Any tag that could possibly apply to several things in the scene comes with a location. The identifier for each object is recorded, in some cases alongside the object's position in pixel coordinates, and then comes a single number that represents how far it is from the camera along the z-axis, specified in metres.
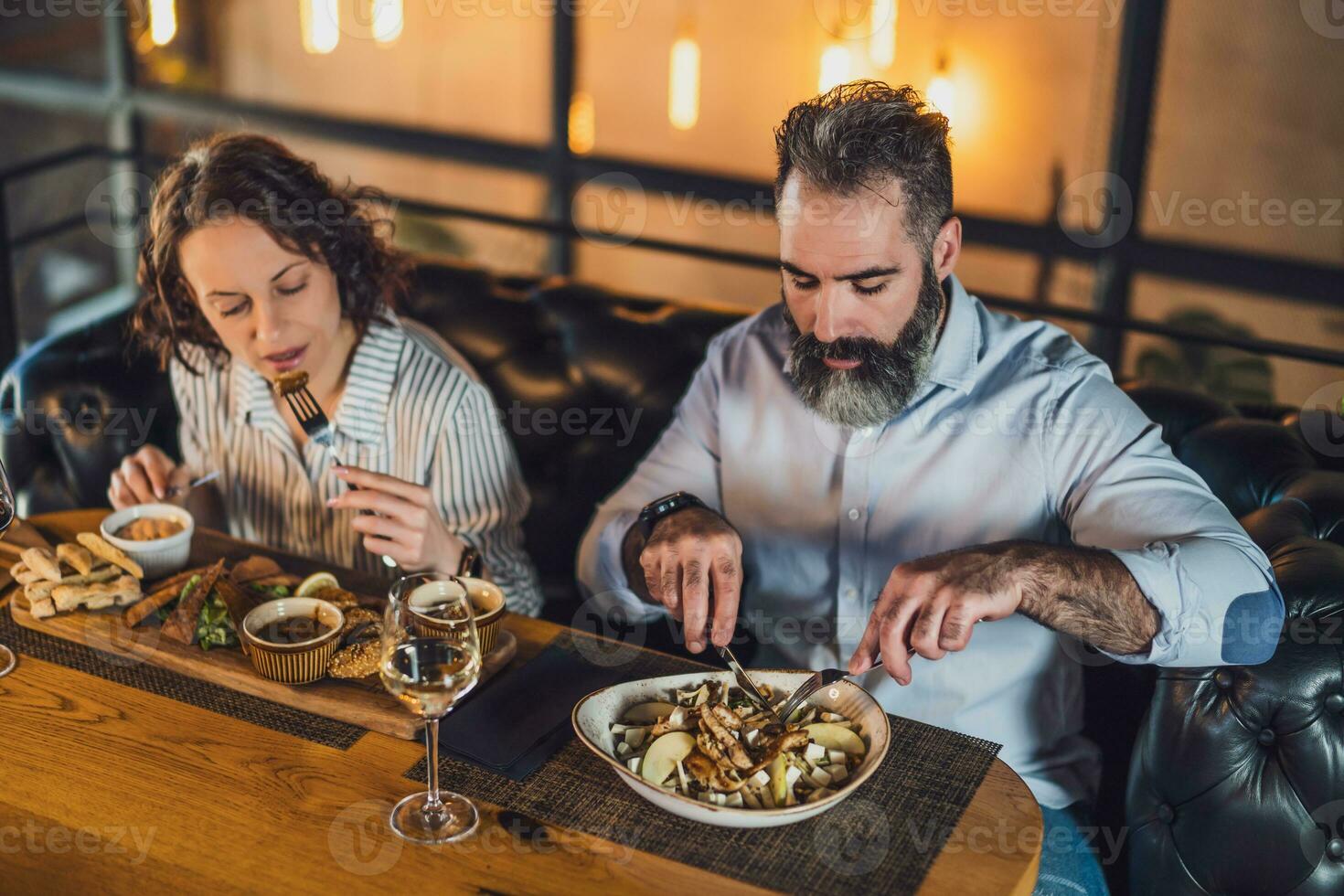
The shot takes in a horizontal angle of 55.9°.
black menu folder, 1.39
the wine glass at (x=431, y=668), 1.23
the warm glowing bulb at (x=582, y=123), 3.99
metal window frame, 3.15
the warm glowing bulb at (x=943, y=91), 3.47
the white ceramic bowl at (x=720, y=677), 1.24
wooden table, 1.21
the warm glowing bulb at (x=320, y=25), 4.20
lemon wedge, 1.66
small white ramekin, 1.73
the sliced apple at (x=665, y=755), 1.31
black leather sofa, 1.53
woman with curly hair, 1.97
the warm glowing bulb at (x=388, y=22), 4.16
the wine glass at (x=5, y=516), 1.54
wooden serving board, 1.44
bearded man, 1.47
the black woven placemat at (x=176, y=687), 1.44
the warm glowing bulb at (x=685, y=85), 3.82
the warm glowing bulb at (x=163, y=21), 4.33
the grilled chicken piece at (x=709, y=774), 1.29
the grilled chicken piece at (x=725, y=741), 1.31
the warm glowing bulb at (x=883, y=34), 3.50
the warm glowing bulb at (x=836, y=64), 3.57
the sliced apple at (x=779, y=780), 1.28
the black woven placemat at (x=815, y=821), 1.21
